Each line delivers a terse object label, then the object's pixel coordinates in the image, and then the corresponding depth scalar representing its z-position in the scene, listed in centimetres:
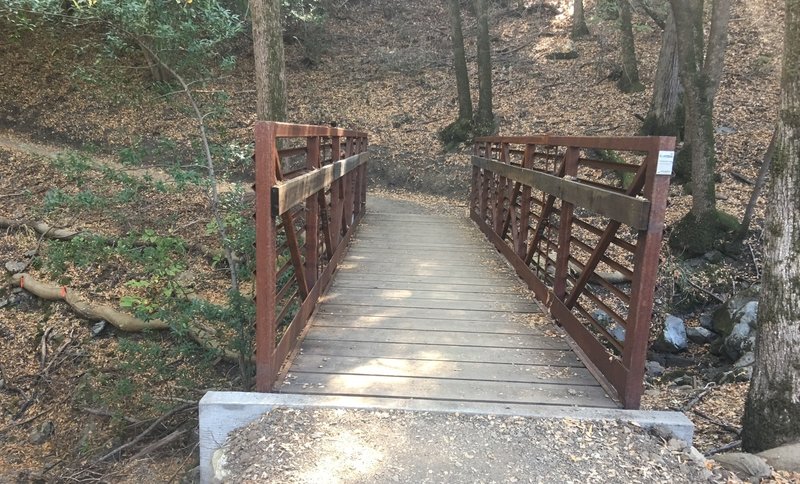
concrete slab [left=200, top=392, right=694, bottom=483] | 291
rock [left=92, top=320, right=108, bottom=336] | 808
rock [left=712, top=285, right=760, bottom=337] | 647
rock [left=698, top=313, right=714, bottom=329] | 689
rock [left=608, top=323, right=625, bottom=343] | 689
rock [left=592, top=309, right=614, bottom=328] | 710
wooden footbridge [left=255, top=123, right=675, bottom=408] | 314
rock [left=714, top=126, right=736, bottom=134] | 1191
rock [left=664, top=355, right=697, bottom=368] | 627
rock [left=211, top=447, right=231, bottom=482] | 253
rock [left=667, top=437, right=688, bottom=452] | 279
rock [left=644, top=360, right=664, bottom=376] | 602
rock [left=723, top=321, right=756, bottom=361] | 595
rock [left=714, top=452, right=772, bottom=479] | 276
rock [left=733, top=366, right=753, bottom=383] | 531
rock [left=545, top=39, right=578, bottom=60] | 1852
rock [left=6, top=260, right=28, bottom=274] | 905
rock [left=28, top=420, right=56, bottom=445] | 662
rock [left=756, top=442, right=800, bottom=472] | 293
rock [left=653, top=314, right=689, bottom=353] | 658
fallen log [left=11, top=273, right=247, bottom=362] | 681
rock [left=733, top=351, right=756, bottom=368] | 561
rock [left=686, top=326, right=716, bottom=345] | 669
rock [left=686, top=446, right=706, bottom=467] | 271
